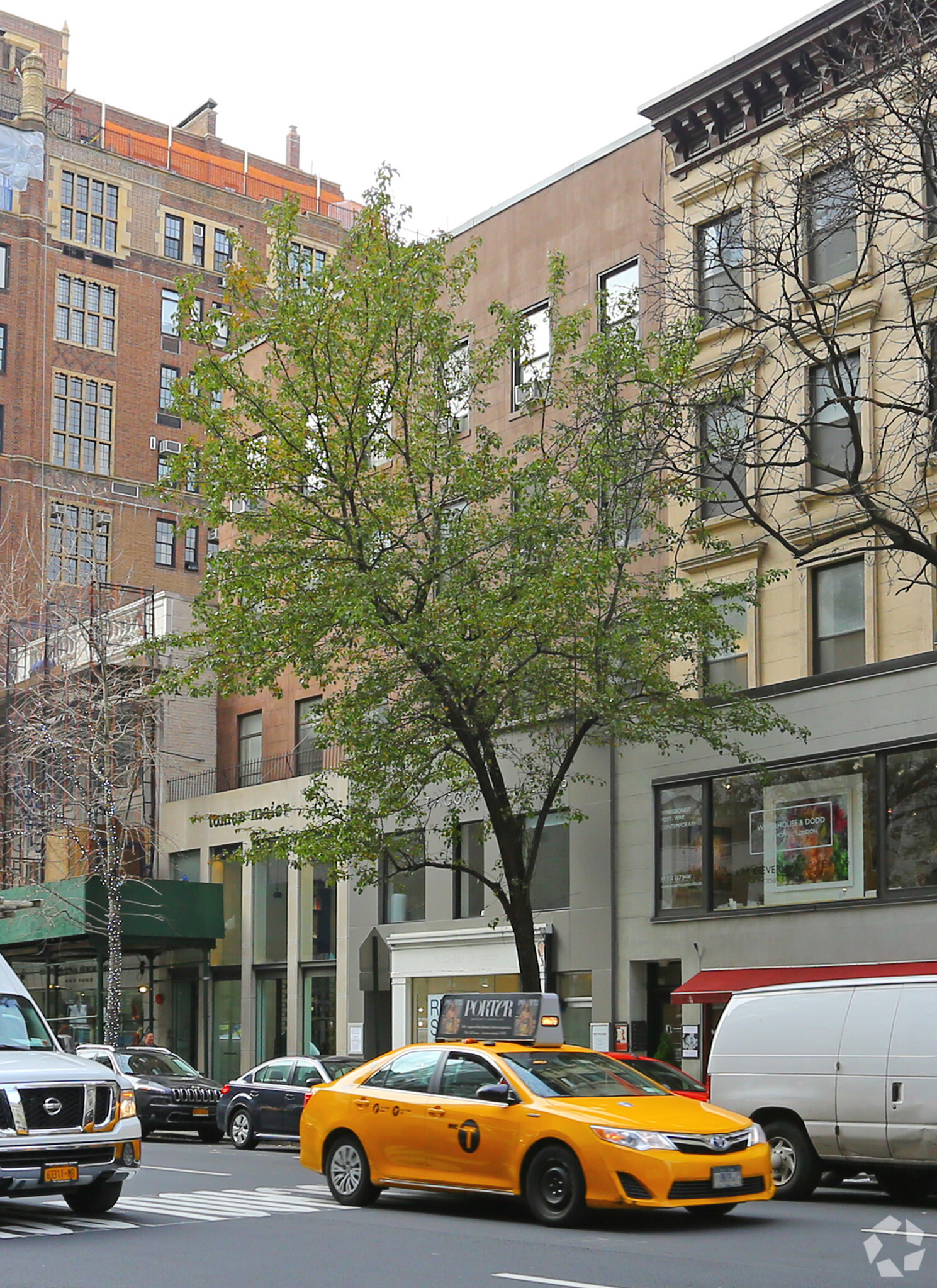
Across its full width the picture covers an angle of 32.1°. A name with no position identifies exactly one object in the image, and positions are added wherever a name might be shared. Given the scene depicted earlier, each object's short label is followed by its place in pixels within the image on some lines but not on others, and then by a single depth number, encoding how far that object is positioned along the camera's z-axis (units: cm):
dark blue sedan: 2470
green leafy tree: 2284
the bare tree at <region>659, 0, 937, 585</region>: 1675
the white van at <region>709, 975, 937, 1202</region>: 1458
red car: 1802
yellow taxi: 1238
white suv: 1285
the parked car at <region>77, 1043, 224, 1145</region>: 2714
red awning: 2322
